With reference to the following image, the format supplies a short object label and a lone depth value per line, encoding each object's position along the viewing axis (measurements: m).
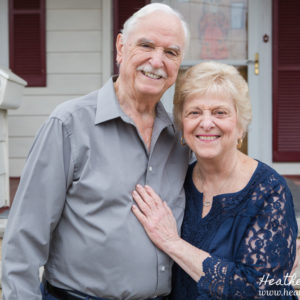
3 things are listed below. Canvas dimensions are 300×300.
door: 4.51
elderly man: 1.38
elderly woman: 1.49
